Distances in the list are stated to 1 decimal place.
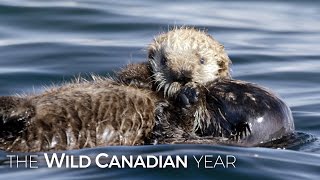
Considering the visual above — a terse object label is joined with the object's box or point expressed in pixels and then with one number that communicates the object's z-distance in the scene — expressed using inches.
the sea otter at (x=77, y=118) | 465.7
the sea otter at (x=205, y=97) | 494.9
